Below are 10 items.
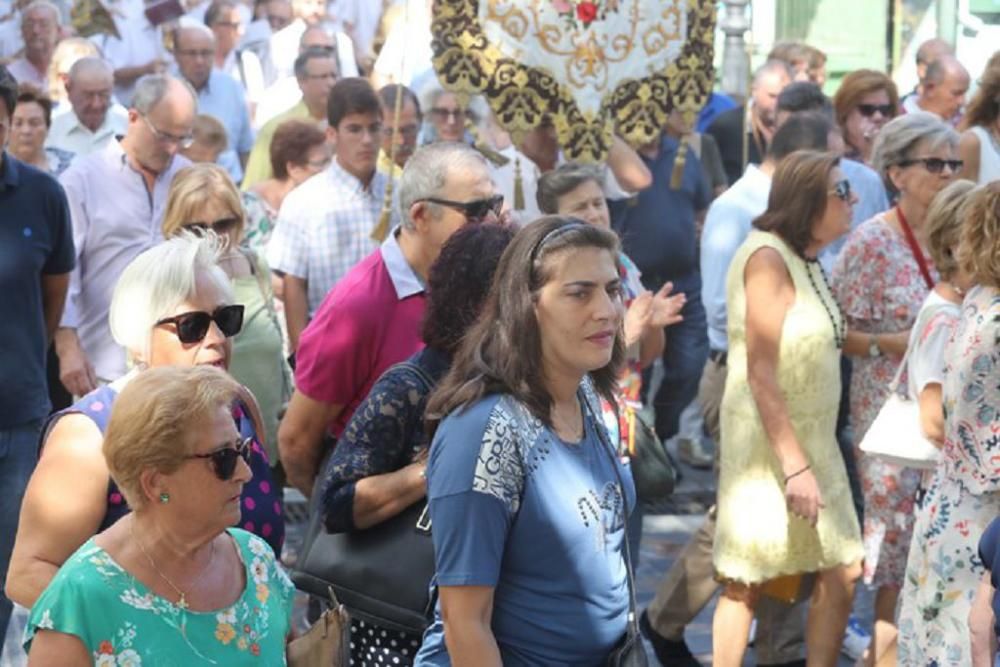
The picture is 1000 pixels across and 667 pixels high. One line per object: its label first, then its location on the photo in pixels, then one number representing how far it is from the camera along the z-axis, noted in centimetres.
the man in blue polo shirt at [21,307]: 1121
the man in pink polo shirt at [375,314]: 986
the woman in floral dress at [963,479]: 963
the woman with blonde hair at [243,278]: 1236
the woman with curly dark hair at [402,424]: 820
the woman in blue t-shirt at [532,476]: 681
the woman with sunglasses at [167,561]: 636
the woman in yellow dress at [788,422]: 1162
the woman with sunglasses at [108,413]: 740
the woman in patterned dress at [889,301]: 1241
